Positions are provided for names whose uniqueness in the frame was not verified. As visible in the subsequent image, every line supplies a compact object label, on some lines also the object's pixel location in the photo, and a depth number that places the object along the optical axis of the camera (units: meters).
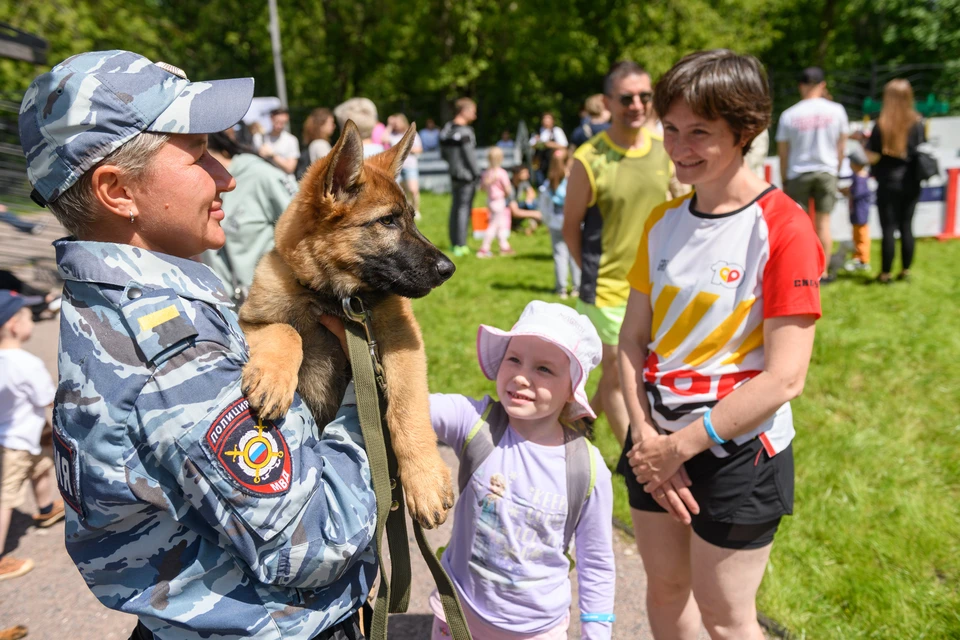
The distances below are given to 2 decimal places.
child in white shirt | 4.04
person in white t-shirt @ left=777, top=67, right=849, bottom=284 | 8.36
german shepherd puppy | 2.00
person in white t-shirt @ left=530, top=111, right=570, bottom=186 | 14.34
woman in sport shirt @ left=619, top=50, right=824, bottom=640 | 2.11
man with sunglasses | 4.21
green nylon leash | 1.63
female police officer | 1.29
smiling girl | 2.28
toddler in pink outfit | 12.32
